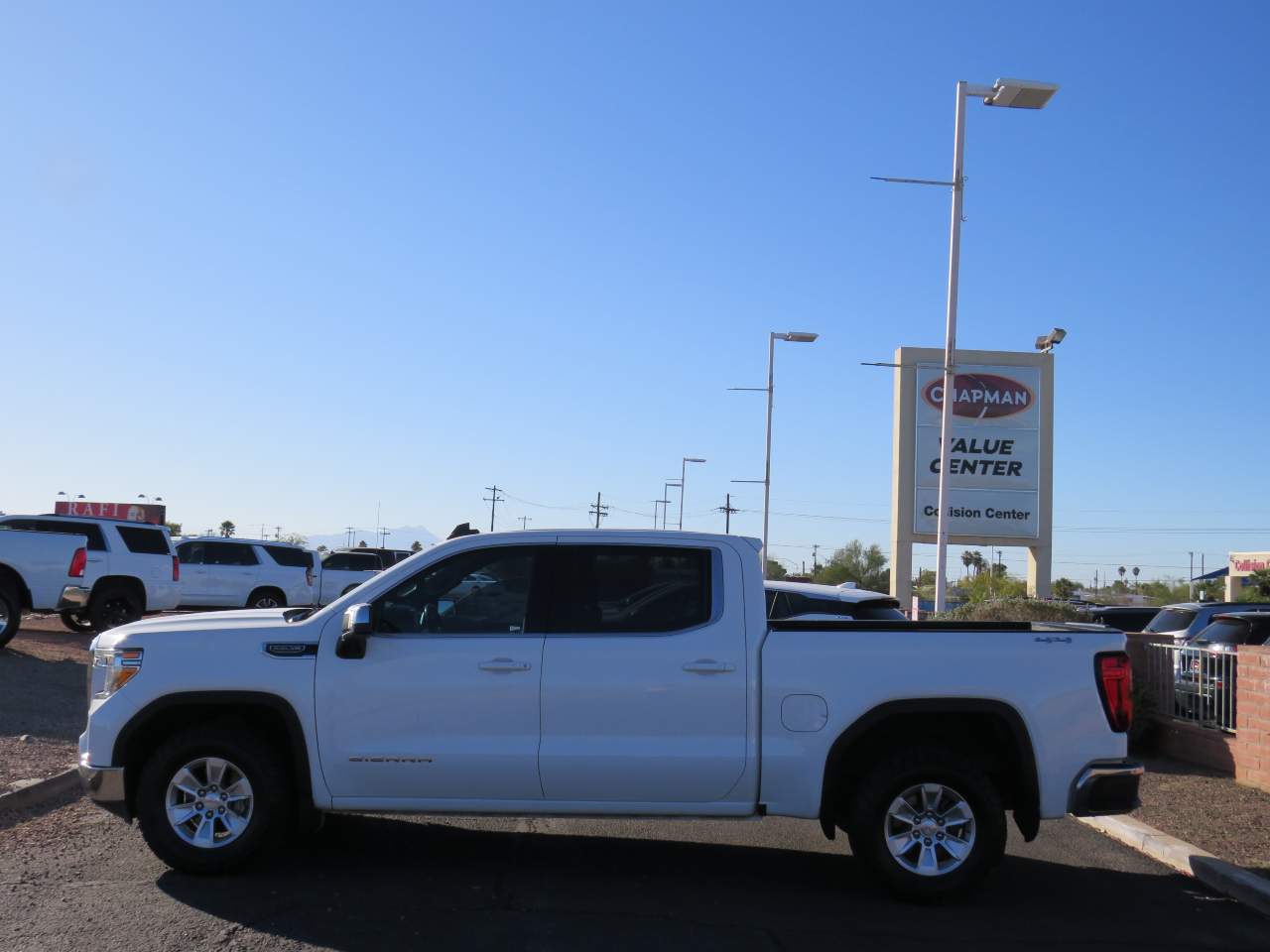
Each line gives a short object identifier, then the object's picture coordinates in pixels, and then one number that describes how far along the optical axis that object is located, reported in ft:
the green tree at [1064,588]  232.12
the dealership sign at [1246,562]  210.79
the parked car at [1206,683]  38.37
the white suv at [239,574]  83.30
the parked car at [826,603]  42.70
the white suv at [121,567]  64.03
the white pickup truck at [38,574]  57.93
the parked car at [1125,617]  75.12
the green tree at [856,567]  235.93
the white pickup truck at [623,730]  22.24
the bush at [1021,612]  58.13
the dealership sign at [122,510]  174.09
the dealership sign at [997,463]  119.14
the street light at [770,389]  115.96
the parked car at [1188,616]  58.23
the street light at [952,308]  60.29
